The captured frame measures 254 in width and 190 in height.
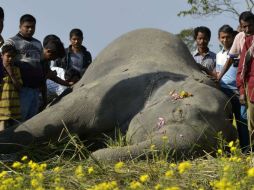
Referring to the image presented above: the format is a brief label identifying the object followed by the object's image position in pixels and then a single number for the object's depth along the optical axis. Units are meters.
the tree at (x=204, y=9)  29.10
